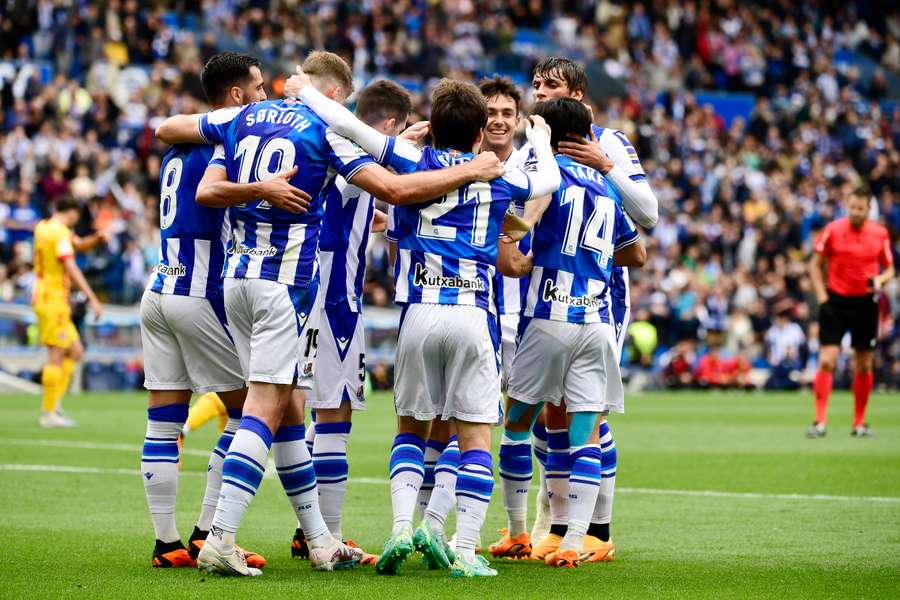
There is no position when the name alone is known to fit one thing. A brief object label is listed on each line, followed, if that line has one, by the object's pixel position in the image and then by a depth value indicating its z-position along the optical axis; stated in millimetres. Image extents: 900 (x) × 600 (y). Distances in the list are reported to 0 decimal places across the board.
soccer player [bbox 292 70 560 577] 12820
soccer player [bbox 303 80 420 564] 14398
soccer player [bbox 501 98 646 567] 13875
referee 30750
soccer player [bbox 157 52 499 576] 12633
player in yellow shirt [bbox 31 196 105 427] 30578
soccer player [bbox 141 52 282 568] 13727
